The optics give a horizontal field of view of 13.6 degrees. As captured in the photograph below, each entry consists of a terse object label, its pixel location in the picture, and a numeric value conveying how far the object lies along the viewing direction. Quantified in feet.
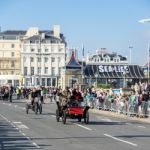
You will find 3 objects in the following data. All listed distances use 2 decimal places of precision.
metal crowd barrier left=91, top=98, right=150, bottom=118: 121.90
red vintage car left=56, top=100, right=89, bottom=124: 97.71
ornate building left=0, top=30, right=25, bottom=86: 610.24
